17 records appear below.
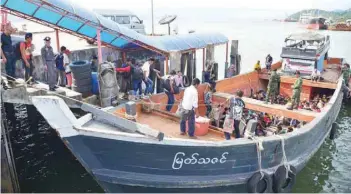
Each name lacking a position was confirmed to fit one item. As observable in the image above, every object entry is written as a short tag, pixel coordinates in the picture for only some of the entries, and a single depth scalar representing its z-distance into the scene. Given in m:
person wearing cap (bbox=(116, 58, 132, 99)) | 10.38
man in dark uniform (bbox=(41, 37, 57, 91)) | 8.49
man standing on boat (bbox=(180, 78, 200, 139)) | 6.96
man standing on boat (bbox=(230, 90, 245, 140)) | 7.39
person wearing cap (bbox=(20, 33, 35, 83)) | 8.53
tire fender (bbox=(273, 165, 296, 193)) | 7.17
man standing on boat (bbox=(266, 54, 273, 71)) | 15.68
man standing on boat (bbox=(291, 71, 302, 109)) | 9.51
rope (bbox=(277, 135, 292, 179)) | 7.23
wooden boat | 5.80
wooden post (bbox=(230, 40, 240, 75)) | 17.95
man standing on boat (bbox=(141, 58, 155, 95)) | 10.64
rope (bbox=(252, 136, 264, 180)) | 6.60
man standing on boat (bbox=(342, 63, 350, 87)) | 14.48
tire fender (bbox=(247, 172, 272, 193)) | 6.91
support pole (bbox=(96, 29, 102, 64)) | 9.76
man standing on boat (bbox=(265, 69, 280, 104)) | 10.95
